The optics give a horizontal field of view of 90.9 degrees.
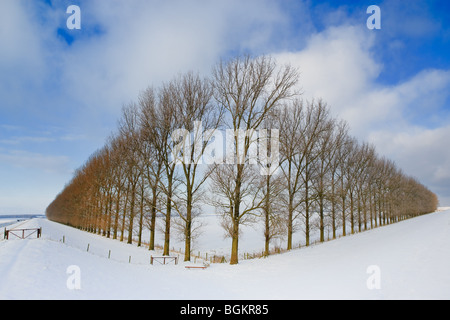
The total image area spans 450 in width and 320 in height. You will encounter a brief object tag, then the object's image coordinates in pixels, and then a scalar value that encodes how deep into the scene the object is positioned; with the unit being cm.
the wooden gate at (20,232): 2840
